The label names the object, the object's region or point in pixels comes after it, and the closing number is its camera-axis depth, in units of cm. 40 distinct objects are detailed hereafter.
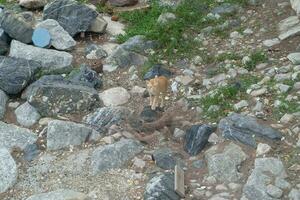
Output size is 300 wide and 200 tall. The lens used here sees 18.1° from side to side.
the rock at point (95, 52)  1258
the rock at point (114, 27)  1350
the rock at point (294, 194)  818
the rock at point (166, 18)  1323
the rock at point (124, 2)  1446
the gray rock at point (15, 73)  1110
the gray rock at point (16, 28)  1246
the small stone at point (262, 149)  900
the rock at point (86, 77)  1132
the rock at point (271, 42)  1184
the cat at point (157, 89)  1015
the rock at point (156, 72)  1156
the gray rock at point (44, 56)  1204
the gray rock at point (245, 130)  925
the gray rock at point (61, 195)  859
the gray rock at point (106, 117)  1014
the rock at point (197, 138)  940
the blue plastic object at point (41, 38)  1252
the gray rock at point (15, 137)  995
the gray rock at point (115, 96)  1096
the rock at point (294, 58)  1093
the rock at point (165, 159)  913
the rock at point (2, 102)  1079
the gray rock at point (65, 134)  980
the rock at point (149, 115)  1010
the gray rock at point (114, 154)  926
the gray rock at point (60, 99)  1058
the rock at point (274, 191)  827
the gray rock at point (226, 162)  877
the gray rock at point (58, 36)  1269
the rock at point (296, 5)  1218
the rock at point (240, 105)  1005
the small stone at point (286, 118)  948
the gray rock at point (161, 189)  842
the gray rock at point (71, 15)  1306
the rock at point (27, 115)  1052
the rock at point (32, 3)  1425
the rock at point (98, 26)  1331
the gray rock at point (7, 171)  908
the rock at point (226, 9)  1328
